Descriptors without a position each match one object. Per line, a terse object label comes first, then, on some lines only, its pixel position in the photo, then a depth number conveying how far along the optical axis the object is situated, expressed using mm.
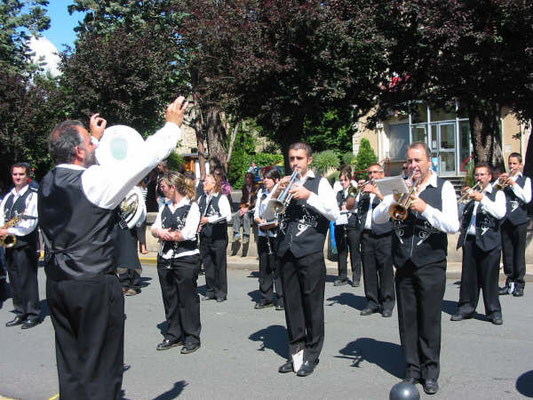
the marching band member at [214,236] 8758
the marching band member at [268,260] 8125
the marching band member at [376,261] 7738
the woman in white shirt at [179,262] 6289
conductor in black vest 3219
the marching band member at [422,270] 4828
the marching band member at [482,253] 6980
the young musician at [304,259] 5367
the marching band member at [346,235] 9414
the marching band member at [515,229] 8398
